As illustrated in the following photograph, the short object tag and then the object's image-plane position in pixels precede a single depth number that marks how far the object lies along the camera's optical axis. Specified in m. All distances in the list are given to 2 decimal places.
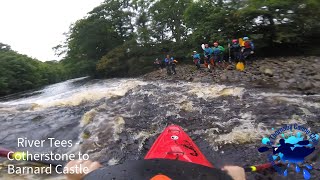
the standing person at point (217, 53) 10.43
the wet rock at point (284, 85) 7.00
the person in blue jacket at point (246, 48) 9.31
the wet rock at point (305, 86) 6.68
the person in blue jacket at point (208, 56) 10.63
